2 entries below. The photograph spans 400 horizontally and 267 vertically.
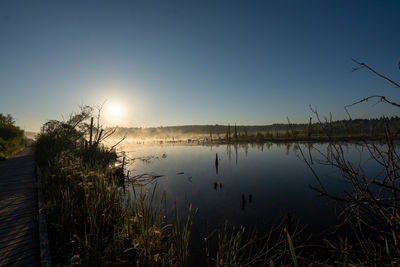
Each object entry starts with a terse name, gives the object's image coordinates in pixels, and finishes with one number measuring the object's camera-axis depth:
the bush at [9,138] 16.66
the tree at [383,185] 1.80
